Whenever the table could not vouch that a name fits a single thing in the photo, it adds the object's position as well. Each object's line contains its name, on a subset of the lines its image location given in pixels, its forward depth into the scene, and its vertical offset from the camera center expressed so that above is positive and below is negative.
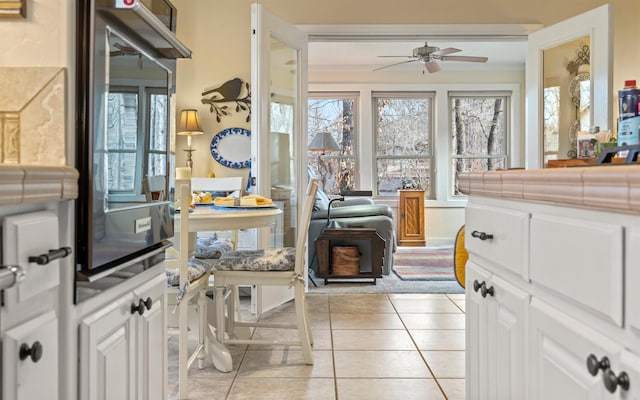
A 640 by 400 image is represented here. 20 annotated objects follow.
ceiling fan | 5.50 +1.49
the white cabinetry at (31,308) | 0.71 -0.18
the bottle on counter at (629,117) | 1.34 +0.20
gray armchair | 4.97 -0.30
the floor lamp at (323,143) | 7.35 +0.69
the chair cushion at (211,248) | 2.98 -0.34
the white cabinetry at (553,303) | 0.76 -0.22
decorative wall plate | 4.27 +0.37
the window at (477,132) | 7.91 +0.92
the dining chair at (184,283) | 2.19 -0.42
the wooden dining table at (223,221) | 2.39 -0.15
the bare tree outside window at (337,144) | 7.87 +0.73
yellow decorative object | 3.58 -0.47
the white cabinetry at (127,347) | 0.99 -0.35
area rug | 5.07 -0.84
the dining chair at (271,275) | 2.60 -0.43
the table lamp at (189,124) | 4.16 +0.55
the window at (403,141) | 7.92 +0.78
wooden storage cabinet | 7.55 -0.37
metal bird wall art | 4.24 +0.78
